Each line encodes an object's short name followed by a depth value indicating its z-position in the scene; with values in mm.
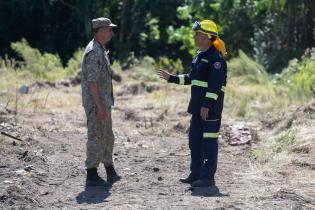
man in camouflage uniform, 12088
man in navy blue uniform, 11919
